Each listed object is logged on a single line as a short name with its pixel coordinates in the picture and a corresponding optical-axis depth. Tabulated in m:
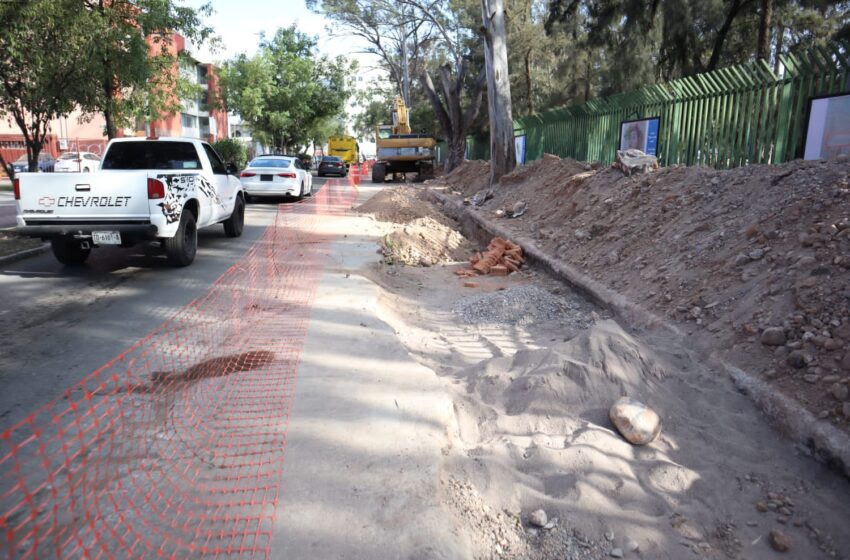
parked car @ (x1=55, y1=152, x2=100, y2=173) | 24.91
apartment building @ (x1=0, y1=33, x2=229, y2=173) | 35.78
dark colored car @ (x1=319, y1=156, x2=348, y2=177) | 40.00
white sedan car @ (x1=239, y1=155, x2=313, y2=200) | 17.91
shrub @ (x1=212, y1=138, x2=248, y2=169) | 38.53
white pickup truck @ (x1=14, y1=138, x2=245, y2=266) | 7.40
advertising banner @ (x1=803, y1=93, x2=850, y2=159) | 7.25
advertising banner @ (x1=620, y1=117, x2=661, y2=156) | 12.13
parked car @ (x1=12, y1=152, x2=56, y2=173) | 26.58
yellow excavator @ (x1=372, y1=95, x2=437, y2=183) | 29.62
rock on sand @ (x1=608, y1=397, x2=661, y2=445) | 3.50
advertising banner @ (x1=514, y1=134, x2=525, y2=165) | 21.50
